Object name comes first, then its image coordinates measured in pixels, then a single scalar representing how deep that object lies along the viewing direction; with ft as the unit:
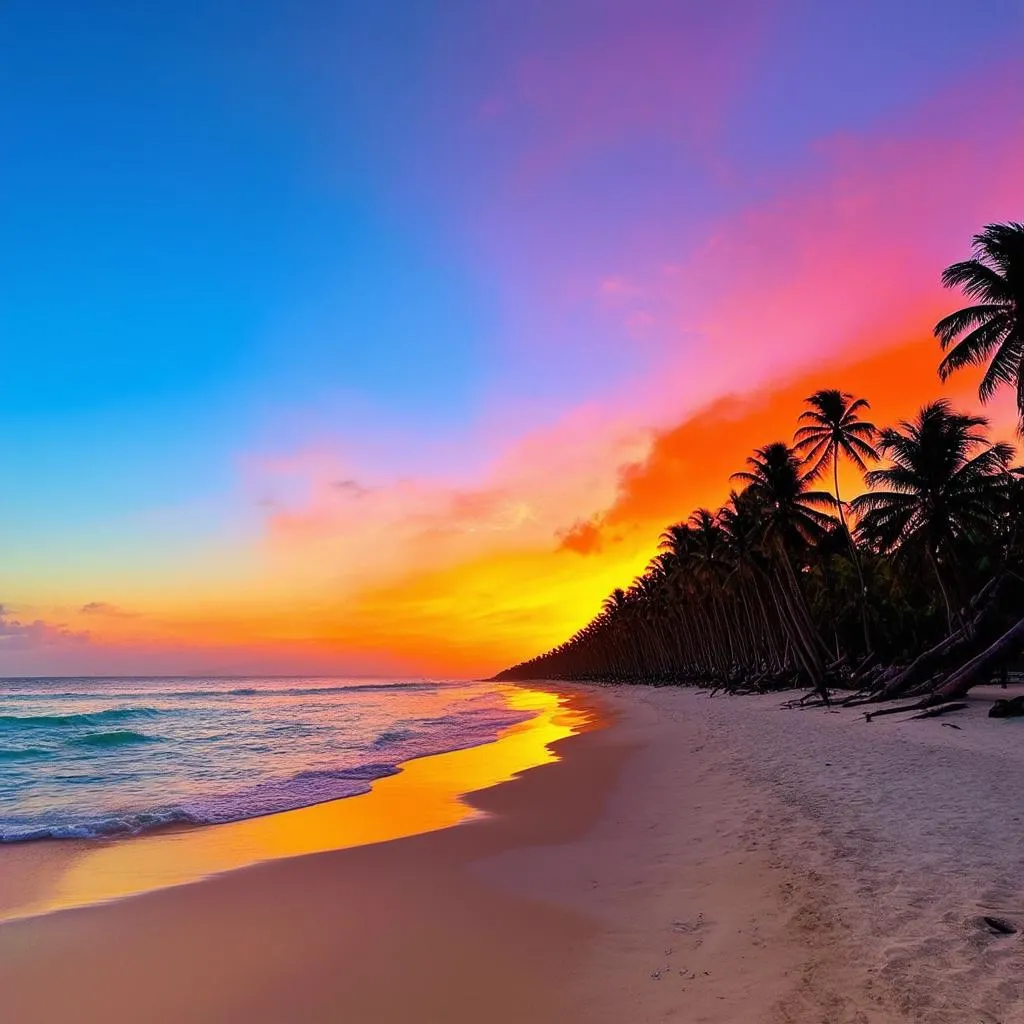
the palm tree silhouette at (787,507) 133.18
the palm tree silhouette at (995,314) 66.28
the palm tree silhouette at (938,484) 103.35
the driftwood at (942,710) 65.10
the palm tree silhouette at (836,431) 134.10
